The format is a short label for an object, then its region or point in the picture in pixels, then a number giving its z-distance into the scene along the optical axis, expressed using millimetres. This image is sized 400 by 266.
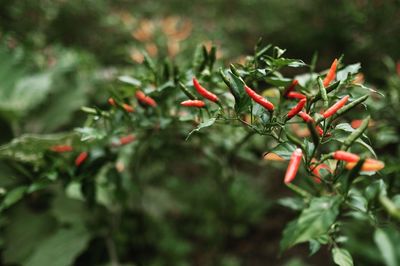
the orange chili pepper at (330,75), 586
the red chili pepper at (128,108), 680
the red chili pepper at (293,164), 515
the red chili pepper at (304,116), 551
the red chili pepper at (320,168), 578
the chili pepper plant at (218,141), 544
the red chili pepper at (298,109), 559
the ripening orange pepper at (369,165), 513
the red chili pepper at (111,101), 672
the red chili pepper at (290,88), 604
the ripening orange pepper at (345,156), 521
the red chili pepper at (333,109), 550
